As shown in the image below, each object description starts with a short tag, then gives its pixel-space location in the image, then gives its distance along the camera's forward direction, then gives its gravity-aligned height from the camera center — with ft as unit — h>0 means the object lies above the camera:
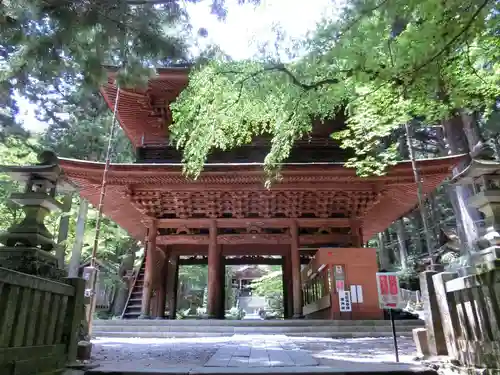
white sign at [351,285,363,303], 35.45 +1.50
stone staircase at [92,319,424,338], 31.54 -1.51
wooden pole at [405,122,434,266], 31.78 +10.56
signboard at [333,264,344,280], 35.99 +3.62
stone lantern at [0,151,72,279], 14.38 +3.56
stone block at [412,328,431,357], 16.40 -1.44
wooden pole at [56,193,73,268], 60.40 +12.87
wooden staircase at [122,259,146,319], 42.65 +0.97
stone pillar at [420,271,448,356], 15.51 -0.48
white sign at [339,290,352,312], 35.14 +0.76
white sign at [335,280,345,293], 35.78 +2.28
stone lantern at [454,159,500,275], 13.77 +4.33
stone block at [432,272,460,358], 14.71 -0.11
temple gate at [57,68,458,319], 33.86 +11.52
